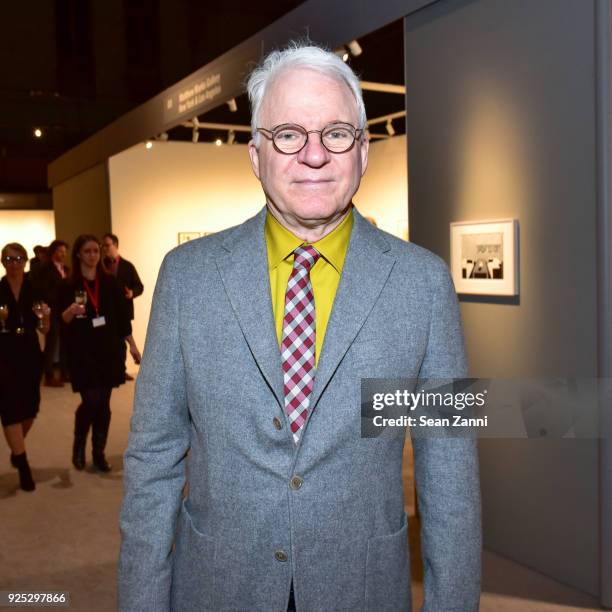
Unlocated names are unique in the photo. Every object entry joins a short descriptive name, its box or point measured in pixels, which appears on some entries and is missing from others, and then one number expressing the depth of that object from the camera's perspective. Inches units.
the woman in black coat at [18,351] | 215.2
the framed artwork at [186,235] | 458.9
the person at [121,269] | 361.0
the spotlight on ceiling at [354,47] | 198.1
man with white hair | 56.6
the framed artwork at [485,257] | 158.2
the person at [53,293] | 389.7
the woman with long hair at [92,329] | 230.5
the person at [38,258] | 444.5
